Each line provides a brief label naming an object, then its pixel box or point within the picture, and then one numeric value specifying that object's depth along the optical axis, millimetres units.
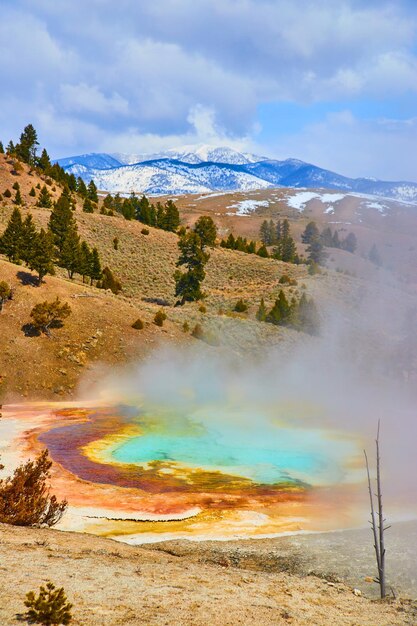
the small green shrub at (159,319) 45188
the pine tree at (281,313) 56000
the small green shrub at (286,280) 71988
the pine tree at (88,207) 85888
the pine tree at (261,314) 56469
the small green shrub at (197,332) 46344
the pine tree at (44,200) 77000
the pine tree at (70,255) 55031
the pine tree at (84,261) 55656
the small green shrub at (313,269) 77688
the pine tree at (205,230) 82412
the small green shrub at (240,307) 61156
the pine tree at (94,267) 57094
